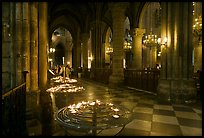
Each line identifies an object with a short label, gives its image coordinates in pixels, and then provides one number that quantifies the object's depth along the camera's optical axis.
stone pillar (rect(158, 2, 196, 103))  7.83
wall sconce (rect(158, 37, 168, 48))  8.55
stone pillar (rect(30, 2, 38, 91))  4.77
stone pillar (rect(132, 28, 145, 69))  16.73
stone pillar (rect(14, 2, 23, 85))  4.39
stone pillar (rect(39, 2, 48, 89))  6.49
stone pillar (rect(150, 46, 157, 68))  25.64
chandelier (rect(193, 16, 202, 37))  11.72
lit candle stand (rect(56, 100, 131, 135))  2.99
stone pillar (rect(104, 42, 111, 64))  30.27
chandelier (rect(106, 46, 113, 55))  26.34
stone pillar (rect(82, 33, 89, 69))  21.98
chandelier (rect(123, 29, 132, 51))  23.36
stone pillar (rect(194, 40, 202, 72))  17.70
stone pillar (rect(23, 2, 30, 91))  4.49
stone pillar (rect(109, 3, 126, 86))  12.74
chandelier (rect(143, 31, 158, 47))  17.41
